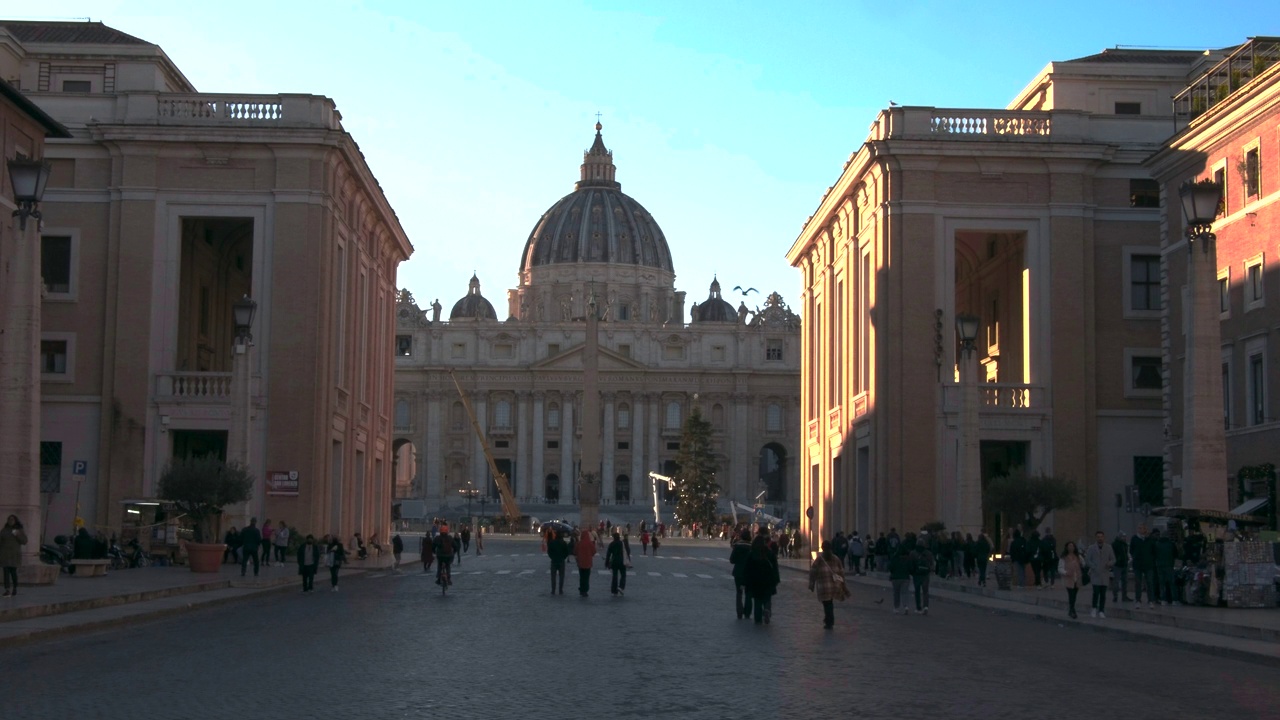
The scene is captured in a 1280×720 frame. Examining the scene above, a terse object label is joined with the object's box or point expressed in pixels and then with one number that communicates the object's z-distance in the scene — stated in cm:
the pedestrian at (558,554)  3272
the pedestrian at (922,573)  2812
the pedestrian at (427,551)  4643
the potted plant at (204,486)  3941
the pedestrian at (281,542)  4334
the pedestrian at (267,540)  4219
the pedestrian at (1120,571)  2814
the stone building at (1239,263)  3584
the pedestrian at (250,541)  3634
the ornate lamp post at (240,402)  3975
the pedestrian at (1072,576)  2647
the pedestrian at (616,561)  3275
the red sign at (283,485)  4744
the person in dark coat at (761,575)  2433
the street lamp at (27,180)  2733
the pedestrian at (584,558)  3303
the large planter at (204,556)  3731
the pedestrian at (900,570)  2777
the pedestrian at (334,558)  3531
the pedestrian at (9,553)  2541
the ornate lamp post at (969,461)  4041
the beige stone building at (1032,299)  4981
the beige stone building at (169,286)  4831
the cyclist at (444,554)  3450
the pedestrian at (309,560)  3409
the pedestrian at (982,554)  3638
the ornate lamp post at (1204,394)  2716
